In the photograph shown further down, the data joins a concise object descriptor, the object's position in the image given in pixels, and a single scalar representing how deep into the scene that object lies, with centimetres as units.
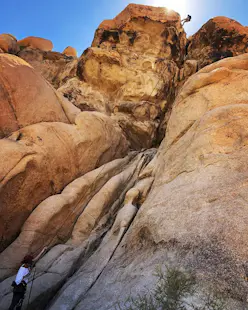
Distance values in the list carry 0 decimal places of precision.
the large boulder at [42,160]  763
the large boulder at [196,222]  433
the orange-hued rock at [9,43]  2087
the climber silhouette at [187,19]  2370
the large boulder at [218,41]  1966
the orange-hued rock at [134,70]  1736
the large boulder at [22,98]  909
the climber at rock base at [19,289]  547
